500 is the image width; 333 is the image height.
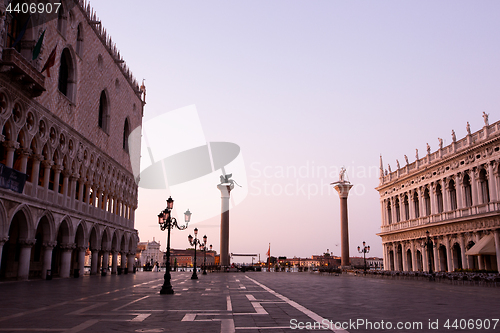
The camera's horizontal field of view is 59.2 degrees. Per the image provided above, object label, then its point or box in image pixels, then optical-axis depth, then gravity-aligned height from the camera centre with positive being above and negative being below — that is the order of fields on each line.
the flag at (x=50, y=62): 29.17 +12.63
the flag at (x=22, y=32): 26.20 +13.05
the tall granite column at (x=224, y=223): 65.62 +4.37
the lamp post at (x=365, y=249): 55.25 +0.46
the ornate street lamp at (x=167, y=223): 18.81 +1.58
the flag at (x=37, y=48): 27.10 +12.41
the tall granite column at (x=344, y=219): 64.01 +4.86
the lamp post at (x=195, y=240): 37.31 +1.24
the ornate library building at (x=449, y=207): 40.75 +5.03
